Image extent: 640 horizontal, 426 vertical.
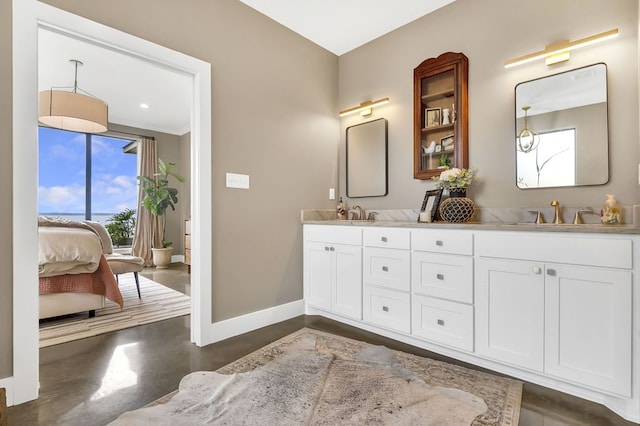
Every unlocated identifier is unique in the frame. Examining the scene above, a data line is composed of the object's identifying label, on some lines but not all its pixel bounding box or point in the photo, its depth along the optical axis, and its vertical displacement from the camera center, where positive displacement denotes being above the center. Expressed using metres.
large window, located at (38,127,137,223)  5.88 +0.69
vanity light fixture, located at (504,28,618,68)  1.98 +1.10
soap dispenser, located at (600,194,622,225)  1.80 +0.00
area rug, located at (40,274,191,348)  2.59 -1.00
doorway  1.64 +0.17
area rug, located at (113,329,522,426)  1.47 -0.96
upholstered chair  3.42 -0.53
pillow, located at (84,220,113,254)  3.60 -0.29
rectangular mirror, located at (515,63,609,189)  2.04 +0.56
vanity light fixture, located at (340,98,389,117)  3.13 +1.09
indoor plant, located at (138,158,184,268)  5.83 +0.26
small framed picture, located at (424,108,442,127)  2.79 +0.85
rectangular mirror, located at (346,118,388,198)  3.16 +0.55
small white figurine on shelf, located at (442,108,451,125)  2.73 +0.83
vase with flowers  2.40 +0.14
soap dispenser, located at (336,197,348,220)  3.42 +0.01
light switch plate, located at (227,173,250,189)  2.59 +0.26
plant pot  5.95 -0.84
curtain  6.14 -0.19
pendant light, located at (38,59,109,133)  3.17 +1.07
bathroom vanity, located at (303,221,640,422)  1.57 -0.52
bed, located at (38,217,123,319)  2.73 -0.54
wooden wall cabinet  2.61 +0.85
